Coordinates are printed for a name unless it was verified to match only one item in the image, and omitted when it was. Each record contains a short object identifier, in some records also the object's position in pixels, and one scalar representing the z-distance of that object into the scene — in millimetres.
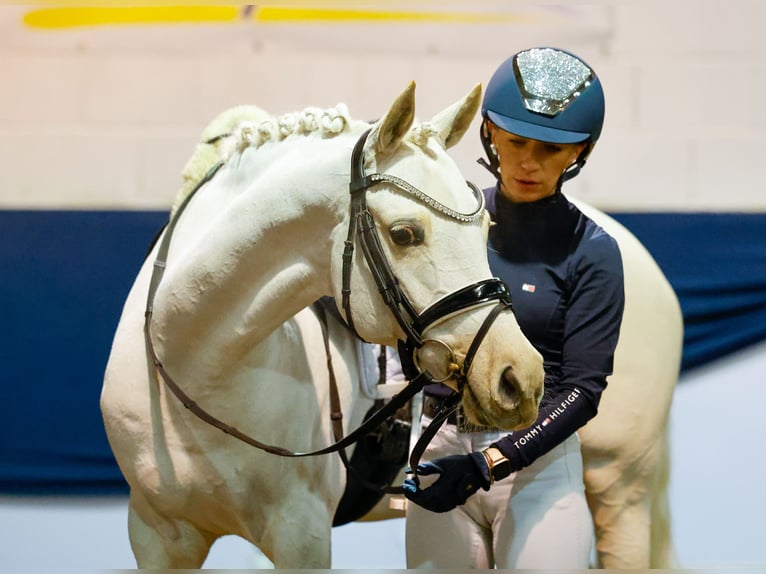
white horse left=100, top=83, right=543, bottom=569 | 6412
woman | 6624
